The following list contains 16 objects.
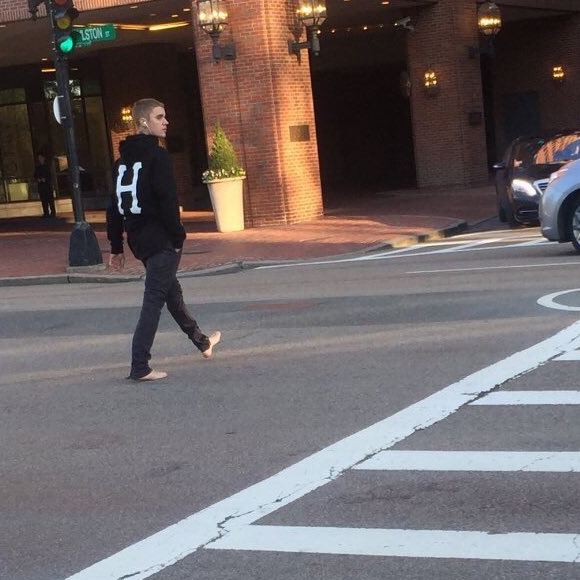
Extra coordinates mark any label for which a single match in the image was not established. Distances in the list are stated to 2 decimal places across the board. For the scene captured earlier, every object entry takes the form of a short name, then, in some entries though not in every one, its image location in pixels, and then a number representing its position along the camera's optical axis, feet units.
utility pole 59.06
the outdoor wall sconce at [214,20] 79.66
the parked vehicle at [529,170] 66.59
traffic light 58.70
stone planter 78.95
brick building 82.84
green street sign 60.49
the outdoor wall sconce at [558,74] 133.49
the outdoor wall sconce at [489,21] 107.76
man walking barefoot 29.43
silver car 47.62
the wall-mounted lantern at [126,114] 118.32
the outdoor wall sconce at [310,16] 82.33
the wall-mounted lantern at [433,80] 108.06
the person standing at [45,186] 111.86
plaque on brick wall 83.97
